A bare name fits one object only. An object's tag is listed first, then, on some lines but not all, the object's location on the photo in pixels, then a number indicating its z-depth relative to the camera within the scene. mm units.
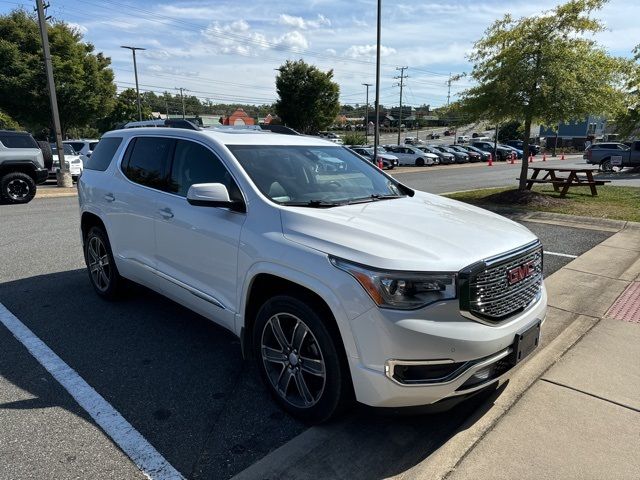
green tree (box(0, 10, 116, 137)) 25906
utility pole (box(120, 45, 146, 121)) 43409
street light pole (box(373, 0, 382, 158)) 21734
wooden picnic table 12664
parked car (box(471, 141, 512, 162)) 47406
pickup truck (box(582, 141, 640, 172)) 26906
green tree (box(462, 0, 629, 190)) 10969
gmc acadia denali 2469
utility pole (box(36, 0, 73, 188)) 15425
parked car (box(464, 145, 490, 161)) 44719
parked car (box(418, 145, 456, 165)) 40188
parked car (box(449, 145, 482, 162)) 43875
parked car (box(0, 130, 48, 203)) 12391
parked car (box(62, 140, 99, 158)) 21562
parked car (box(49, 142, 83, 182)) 18631
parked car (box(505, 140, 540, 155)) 51425
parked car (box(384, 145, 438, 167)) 37875
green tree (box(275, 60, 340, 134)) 42656
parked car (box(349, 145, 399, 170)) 34081
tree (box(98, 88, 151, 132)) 67438
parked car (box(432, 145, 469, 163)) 42109
